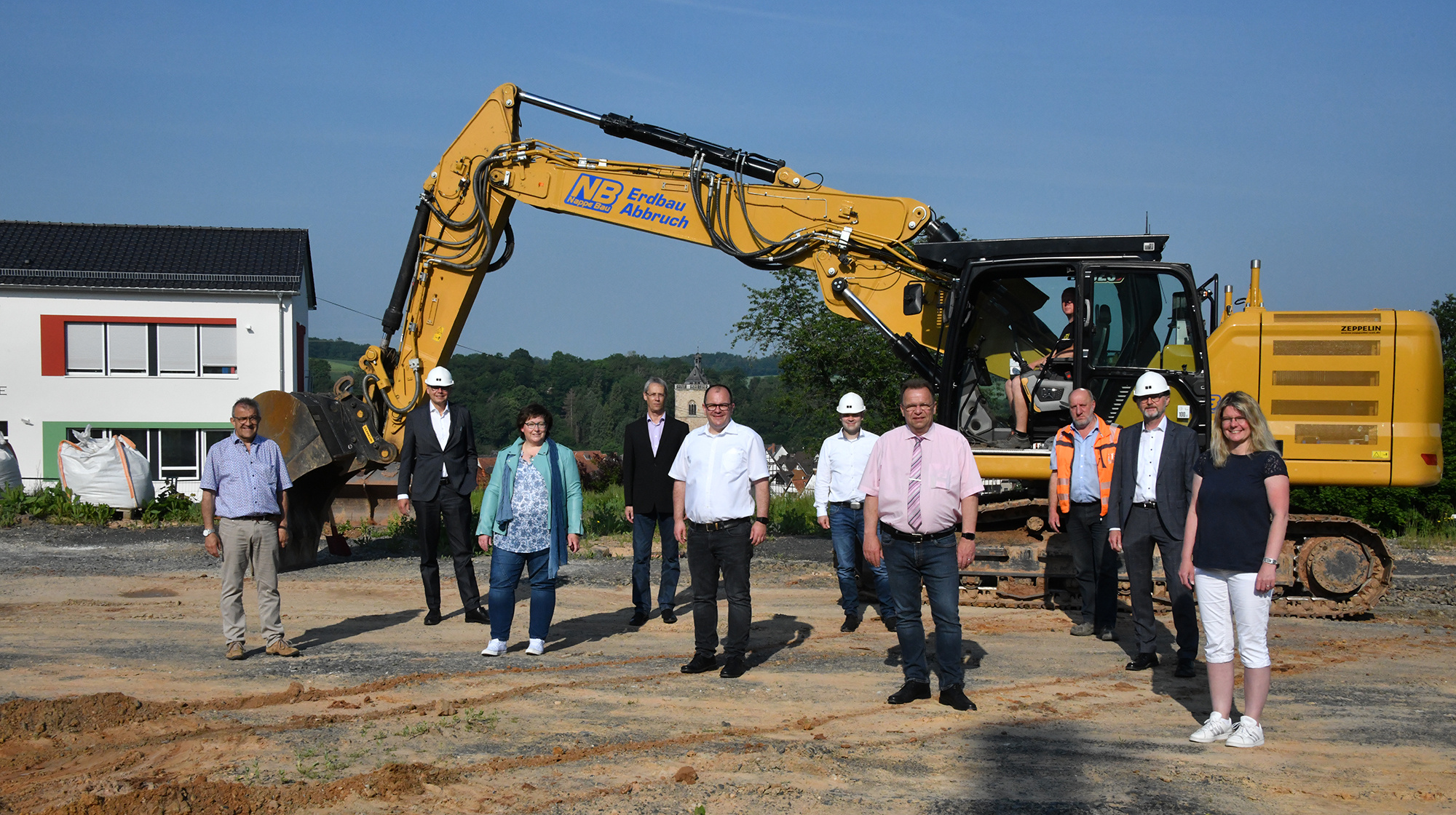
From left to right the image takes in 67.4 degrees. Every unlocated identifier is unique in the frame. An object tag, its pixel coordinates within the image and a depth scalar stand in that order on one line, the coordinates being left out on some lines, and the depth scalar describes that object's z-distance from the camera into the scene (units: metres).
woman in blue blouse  7.47
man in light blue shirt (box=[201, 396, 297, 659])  7.39
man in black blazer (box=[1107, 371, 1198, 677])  7.23
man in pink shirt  6.16
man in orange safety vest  8.08
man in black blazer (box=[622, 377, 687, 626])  8.97
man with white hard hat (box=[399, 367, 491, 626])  8.73
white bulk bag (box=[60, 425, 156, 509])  17.56
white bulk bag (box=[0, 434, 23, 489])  19.66
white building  24.19
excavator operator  8.89
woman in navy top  5.37
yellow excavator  8.80
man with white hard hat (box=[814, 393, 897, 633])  8.73
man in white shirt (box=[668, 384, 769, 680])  6.98
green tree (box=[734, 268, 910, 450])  17.30
